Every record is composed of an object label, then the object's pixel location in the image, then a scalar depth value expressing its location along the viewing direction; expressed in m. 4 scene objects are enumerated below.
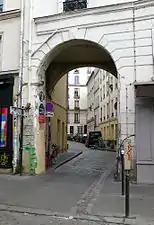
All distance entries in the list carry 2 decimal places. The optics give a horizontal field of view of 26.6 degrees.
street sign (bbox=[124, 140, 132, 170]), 10.08
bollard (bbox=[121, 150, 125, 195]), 9.80
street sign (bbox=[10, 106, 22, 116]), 11.32
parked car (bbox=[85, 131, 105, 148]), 32.94
